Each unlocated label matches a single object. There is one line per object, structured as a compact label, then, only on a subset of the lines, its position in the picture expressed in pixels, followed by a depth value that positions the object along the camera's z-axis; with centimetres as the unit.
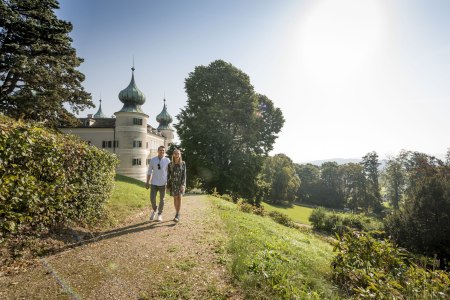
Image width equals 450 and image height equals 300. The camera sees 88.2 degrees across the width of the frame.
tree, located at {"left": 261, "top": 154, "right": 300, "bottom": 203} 6631
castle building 3819
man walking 834
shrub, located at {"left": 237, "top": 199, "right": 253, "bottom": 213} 1605
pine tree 1675
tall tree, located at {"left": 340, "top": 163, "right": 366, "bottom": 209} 7581
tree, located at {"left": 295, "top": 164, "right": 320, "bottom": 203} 8490
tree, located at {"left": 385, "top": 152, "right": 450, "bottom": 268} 1966
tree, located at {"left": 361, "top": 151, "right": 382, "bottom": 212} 7275
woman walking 852
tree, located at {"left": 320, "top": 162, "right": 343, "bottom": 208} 8125
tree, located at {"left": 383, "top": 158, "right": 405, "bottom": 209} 6406
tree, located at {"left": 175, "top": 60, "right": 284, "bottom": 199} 2495
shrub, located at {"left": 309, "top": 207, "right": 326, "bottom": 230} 3791
